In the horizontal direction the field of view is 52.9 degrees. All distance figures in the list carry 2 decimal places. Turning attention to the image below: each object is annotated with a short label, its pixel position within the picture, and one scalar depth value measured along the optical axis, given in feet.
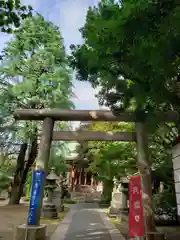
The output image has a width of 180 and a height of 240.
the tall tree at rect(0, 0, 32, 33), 13.22
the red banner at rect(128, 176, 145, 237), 14.14
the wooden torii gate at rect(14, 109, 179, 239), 15.64
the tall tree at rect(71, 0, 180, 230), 8.31
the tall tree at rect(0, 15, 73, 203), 37.79
